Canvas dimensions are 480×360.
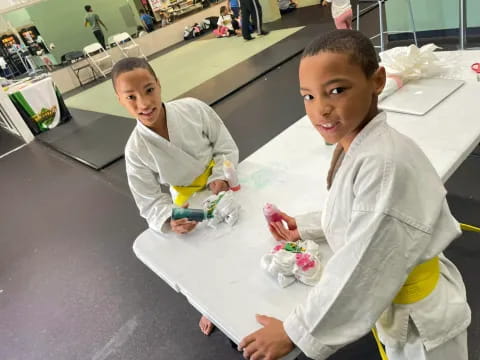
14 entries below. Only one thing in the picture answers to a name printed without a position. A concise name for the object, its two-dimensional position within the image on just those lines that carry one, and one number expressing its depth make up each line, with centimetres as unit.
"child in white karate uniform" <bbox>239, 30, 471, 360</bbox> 56
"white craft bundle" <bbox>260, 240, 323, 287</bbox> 75
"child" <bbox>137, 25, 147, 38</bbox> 820
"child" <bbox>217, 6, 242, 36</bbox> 691
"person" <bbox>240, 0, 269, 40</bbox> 574
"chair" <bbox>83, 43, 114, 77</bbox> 757
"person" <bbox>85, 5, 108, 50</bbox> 791
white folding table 77
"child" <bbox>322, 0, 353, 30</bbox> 340
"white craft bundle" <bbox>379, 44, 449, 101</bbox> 135
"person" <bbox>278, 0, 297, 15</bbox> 715
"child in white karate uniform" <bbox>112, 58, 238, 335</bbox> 117
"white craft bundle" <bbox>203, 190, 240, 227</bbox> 100
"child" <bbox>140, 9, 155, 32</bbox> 850
